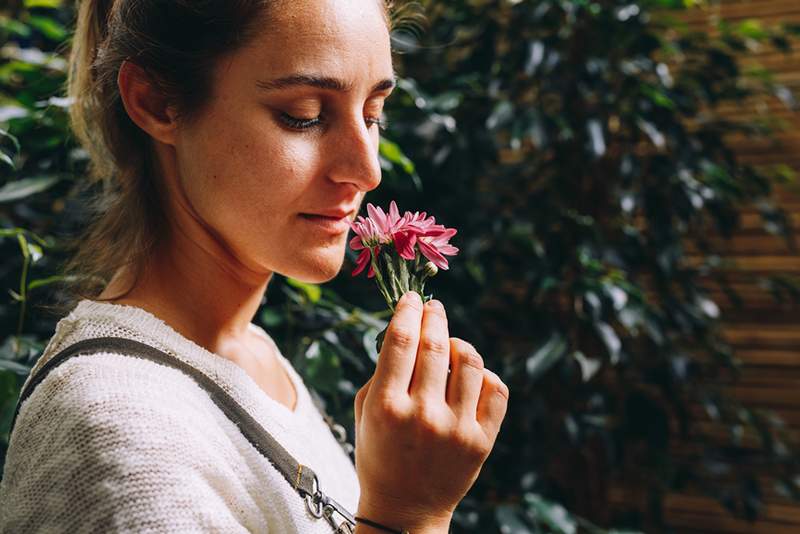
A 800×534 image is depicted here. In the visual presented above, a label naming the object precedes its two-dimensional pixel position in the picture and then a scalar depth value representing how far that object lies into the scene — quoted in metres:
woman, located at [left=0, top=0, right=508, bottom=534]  0.53
